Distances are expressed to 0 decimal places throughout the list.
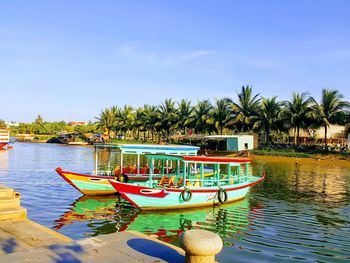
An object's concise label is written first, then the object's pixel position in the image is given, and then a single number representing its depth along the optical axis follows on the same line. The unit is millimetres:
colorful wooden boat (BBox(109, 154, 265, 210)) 17219
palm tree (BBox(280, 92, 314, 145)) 54375
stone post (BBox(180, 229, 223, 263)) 6922
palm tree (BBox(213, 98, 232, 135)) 64000
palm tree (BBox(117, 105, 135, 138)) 90875
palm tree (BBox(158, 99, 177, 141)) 75688
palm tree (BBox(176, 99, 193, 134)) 72875
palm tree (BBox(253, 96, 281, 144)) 57875
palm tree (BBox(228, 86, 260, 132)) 61344
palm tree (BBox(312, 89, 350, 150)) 52097
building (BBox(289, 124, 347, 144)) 65750
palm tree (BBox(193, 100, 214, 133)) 66950
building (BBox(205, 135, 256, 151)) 53472
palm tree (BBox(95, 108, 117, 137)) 95688
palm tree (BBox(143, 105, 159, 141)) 79238
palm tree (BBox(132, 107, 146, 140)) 86181
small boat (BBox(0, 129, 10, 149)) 65812
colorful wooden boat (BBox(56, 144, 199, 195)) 21391
